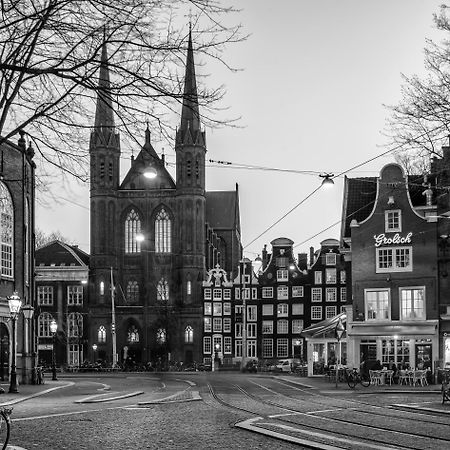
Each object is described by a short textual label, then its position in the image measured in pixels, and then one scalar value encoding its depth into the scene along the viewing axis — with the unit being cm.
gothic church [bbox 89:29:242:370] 10225
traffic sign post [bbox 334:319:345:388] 4242
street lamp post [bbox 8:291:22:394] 3180
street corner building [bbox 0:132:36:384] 4022
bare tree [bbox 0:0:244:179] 1091
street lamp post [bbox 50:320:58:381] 4722
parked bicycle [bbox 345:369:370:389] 3878
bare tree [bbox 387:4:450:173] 2211
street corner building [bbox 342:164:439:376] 4625
